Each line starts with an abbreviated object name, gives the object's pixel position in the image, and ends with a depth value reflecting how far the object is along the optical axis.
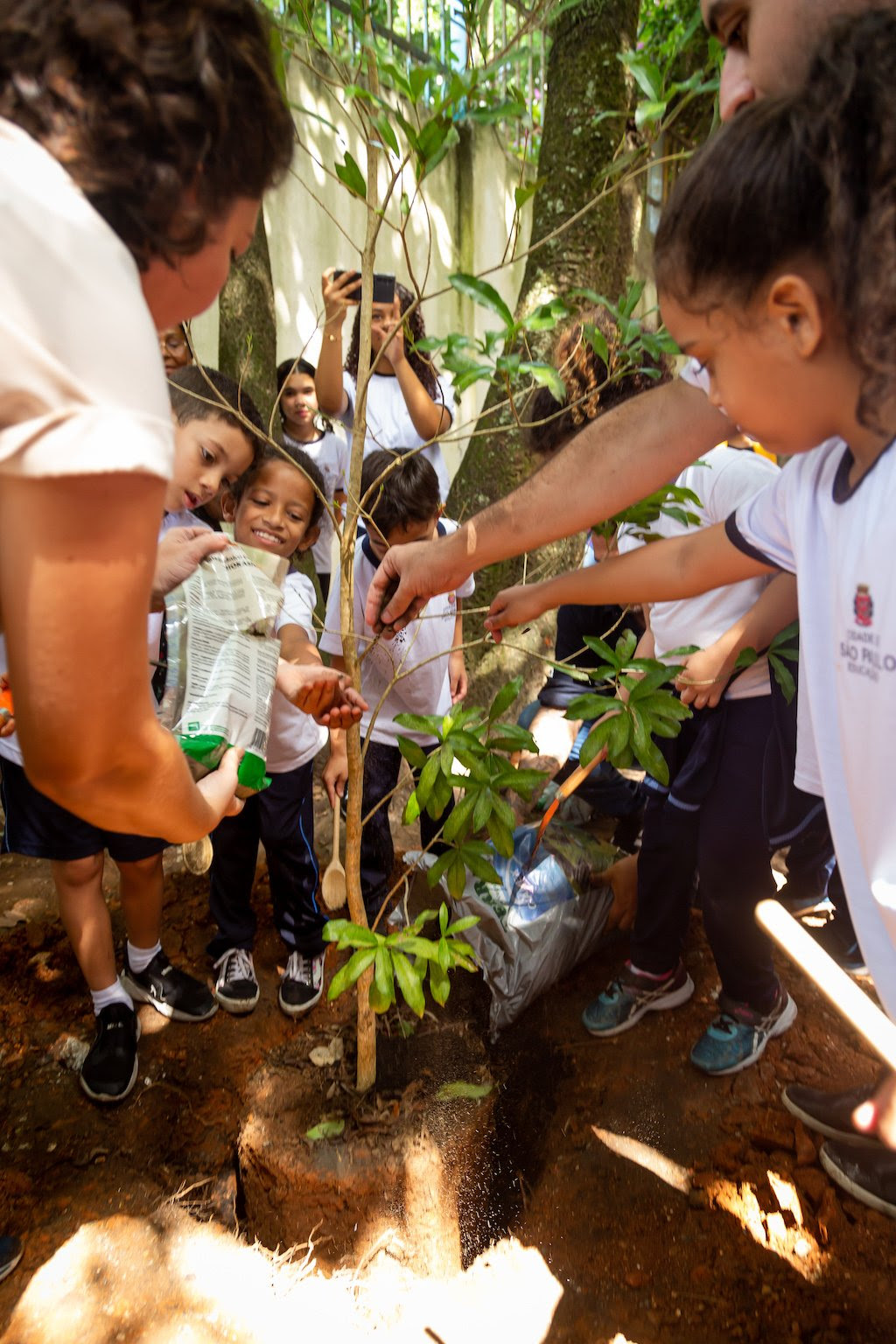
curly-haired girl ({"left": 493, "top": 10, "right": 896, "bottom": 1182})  0.77
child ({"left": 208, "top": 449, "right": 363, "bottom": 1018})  2.22
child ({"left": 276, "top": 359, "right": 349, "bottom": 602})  3.34
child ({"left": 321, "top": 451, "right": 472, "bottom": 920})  2.41
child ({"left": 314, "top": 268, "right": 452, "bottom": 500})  1.97
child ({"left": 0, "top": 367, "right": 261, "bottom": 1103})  1.98
